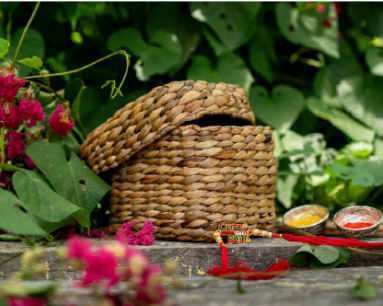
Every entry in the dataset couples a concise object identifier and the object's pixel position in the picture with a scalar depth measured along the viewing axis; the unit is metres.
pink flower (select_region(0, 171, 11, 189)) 1.46
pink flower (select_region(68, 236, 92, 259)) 1.03
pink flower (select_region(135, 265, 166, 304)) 1.06
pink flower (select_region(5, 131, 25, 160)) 1.47
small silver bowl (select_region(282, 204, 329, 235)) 1.50
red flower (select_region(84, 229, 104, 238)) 1.45
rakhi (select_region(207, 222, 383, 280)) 1.31
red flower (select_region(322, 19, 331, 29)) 1.86
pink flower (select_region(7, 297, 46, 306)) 1.08
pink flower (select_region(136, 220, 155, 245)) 1.39
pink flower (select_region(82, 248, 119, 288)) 1.02
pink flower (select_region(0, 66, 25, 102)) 1.38
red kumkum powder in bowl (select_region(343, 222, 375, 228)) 1.45
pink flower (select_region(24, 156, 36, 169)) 1.47
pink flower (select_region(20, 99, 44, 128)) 1.40
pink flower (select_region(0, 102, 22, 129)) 1.39
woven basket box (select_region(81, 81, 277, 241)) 1.40
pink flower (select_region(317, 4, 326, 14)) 1.86
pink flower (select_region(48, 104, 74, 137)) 1.48
